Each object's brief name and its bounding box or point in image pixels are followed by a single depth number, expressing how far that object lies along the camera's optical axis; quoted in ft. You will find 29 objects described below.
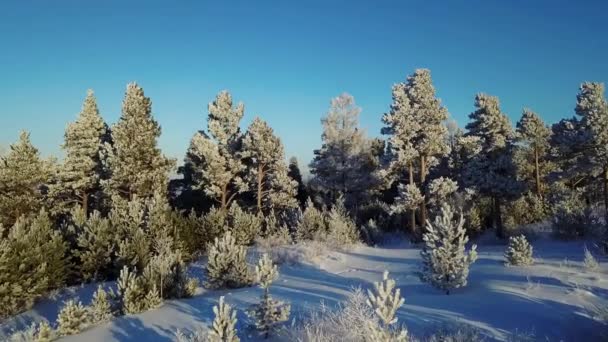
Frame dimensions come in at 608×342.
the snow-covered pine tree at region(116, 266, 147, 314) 30.60
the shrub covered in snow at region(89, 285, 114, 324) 29.37
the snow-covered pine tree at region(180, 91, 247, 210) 94.68
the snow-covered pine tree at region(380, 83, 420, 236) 78.43
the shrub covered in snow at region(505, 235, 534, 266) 36.65
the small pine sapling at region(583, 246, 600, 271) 32.31
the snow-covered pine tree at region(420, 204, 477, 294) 29.53
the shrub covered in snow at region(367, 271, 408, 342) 14.15
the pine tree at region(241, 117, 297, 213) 96.58
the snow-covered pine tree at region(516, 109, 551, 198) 106.63
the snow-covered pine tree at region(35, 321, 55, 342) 24.66
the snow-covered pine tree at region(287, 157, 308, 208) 128.16
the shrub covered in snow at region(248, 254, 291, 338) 23.35
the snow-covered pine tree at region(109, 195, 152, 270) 46.44
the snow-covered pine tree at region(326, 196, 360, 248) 64.03
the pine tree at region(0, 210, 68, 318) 35.99
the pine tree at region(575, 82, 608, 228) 67.87
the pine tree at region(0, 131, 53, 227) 76.48
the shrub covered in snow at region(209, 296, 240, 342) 18.54
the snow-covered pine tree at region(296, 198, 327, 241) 67.15
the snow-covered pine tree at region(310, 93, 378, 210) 102.73
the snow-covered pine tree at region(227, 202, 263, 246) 64.54
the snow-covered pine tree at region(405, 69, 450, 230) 78.02
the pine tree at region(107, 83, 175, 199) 78.48
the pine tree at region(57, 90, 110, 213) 89.20
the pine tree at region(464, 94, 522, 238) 71.31
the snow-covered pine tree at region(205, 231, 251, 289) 38.29
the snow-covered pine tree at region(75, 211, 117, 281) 46.14
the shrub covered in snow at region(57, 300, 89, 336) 27.14
